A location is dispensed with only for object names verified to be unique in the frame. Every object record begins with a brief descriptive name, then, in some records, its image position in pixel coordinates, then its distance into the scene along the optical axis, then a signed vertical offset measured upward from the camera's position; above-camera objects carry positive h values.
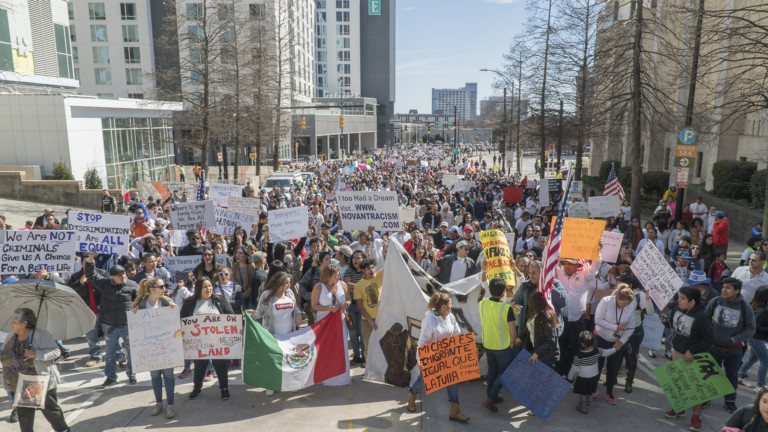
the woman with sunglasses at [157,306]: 6.34 -1.95
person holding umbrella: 5.50 -2.17
